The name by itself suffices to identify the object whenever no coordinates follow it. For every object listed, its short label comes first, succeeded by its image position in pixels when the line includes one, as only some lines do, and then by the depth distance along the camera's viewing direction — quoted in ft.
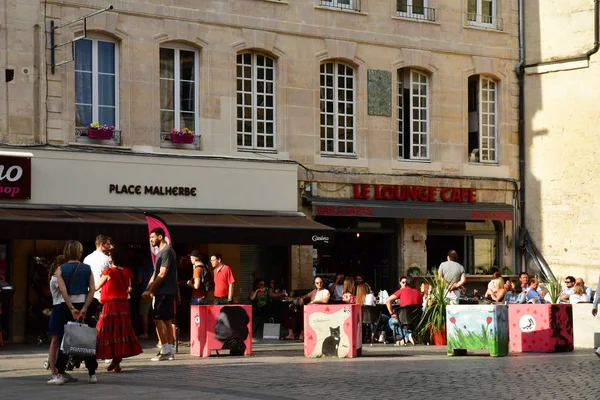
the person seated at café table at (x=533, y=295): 77.65
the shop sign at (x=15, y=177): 74.74
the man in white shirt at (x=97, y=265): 58.08
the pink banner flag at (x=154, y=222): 63.26
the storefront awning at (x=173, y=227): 72.74
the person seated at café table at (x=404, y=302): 75.56
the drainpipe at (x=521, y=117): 98.89
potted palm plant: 73.15
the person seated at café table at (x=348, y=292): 77.97
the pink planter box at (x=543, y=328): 67.05
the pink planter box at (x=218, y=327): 61.72
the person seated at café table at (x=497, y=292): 82.33
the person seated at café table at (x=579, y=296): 78.33
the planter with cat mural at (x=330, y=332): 61.41
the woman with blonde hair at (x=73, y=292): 47.34
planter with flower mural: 62.59
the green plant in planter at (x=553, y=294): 71.72
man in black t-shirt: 57.82
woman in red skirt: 50.83
